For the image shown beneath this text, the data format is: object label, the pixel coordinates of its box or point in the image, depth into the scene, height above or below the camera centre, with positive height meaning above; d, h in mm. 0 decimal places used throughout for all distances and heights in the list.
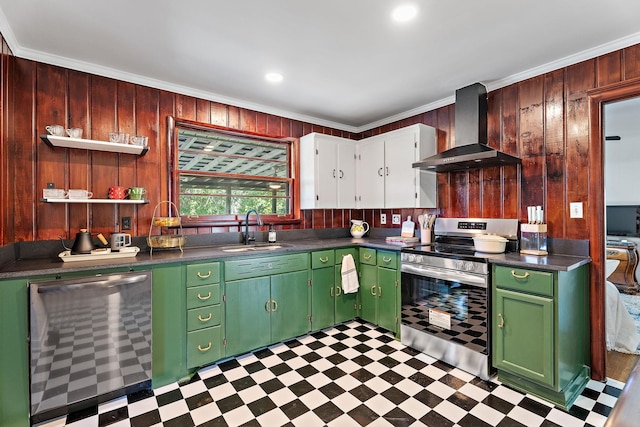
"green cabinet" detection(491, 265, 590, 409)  1925 -796
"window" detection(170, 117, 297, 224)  2908 +416
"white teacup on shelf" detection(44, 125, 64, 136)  2145 +607
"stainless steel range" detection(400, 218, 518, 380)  2246 -669
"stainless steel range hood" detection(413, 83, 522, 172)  2592 +686
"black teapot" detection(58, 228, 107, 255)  2178 -201
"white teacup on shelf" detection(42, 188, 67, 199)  2160 +163
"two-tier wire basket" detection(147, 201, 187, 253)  2518 -183
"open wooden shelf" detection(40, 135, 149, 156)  2160 +534
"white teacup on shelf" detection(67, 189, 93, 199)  2248 +162
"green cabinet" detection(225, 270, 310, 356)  2500 -838
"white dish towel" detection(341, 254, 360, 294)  3154 -644
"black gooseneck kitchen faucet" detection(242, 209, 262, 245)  3027 -117
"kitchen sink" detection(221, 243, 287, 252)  2727 -315
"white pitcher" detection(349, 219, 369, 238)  3848 -199
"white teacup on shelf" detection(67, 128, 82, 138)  2207 +602
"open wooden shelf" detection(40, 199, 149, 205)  2174 +110
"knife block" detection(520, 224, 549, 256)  2346 -214
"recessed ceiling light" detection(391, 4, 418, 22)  1748 +1166
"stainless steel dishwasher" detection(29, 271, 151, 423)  1768 -763
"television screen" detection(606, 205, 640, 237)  4766 -154
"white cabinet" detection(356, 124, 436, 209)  3174 +474
